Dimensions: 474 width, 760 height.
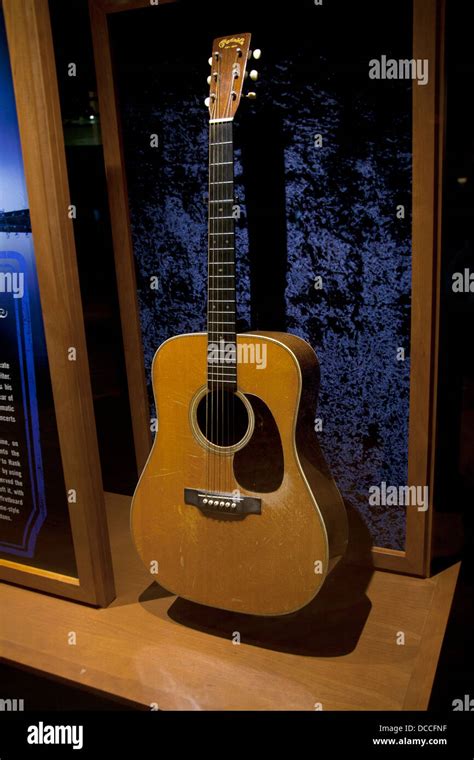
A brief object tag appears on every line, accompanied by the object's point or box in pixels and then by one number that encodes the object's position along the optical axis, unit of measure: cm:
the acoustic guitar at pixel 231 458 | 128
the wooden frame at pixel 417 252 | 133
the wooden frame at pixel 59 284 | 128
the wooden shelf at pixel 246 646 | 124
